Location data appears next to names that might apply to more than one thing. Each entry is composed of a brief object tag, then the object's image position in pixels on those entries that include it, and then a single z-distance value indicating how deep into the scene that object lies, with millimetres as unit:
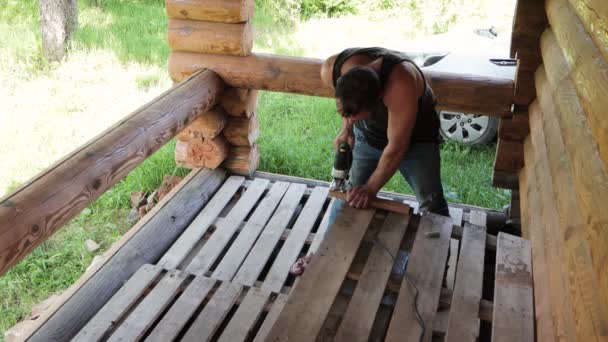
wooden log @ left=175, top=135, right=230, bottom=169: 5320
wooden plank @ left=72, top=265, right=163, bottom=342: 3445
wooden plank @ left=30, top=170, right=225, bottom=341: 3479
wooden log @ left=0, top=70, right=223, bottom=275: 2670
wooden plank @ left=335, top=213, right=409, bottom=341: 2385
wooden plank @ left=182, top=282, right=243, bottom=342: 3430
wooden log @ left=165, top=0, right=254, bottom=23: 4848
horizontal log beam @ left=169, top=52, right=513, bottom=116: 4512
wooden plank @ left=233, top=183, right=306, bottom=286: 4090
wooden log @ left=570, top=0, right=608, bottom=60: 1789
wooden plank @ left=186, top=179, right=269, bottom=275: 4195
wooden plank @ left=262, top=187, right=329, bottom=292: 4020
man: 2910
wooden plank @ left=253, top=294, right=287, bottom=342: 3435
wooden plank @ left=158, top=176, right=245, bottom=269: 4259
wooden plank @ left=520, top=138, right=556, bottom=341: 2230
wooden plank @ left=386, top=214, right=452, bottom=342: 2395
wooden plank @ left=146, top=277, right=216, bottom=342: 3434
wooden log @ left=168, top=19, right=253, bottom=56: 4941
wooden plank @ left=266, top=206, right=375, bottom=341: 2342
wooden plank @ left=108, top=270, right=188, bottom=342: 3424
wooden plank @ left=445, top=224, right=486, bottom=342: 2449
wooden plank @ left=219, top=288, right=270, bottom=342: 3441
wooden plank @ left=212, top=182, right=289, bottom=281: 4145
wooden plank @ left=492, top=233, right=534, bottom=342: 2340
